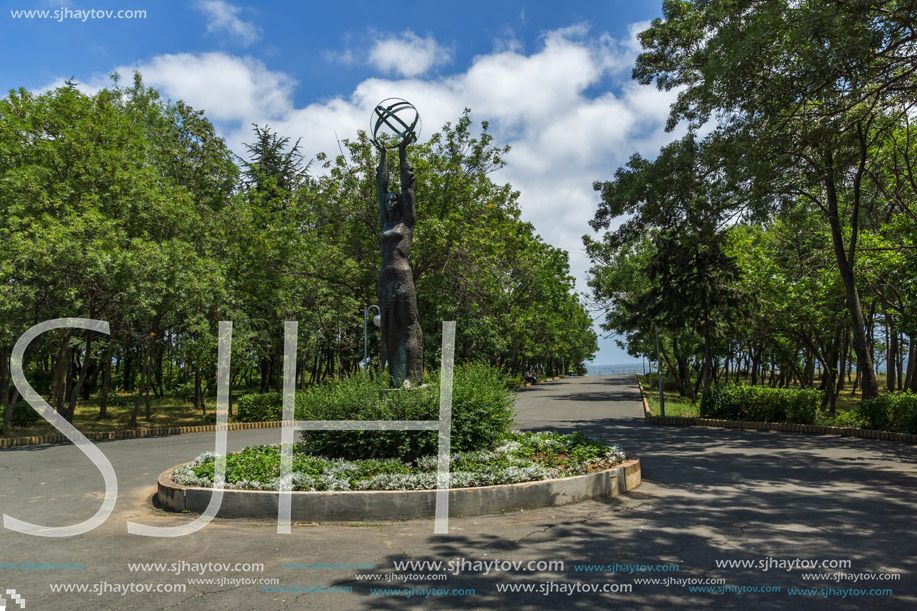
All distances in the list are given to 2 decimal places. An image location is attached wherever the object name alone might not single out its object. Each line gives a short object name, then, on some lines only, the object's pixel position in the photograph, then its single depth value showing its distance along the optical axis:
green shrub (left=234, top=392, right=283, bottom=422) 19.80
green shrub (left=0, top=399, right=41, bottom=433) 17.70
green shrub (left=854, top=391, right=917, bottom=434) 12.73
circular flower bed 6.94
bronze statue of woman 9.85
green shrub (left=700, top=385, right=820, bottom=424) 15.39
